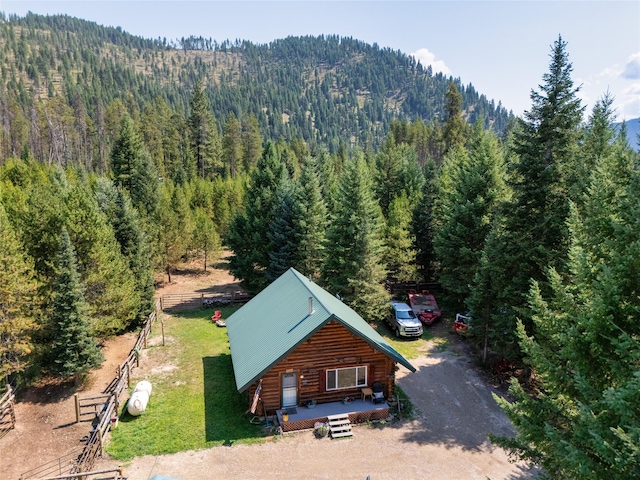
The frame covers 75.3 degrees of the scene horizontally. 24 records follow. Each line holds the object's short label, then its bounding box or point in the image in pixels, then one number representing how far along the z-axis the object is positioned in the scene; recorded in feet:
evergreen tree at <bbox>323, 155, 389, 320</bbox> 87.40
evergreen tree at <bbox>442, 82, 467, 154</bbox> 178.09
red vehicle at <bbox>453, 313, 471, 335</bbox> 81.87
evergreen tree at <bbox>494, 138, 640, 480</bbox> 22.95
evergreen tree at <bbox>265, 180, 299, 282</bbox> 101.45
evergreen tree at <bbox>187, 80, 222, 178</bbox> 204.03
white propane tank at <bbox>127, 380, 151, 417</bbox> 57.26
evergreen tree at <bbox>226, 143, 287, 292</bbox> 108.99
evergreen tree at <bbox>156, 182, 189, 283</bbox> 119.55
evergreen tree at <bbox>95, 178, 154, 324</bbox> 93.20
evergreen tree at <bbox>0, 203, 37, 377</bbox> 61.00
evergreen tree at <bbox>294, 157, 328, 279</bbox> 100.07
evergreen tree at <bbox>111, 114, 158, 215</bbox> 138.72
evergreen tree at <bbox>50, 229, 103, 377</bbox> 67.05
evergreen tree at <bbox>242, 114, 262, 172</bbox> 271.69
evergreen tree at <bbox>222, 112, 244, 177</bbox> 252.83
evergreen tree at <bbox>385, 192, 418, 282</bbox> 103.40
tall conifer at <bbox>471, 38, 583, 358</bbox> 61.11
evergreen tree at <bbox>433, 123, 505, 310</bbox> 87.76
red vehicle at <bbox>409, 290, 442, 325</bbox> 93.56
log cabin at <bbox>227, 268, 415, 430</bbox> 55.88
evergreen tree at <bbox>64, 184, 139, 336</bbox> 75.05
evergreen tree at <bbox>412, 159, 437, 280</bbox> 116.57
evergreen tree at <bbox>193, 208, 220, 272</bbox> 134.00
